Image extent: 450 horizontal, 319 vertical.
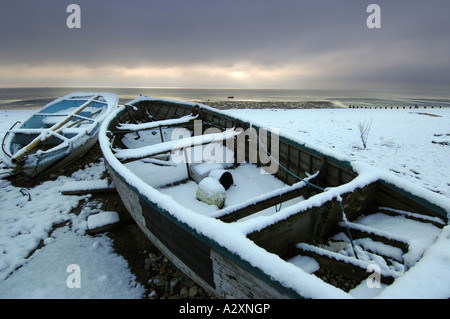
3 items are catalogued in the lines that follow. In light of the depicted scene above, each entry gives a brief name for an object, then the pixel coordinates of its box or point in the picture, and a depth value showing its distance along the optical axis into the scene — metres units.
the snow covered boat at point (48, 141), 6.07
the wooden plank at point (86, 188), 5.86
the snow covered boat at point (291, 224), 1.91
